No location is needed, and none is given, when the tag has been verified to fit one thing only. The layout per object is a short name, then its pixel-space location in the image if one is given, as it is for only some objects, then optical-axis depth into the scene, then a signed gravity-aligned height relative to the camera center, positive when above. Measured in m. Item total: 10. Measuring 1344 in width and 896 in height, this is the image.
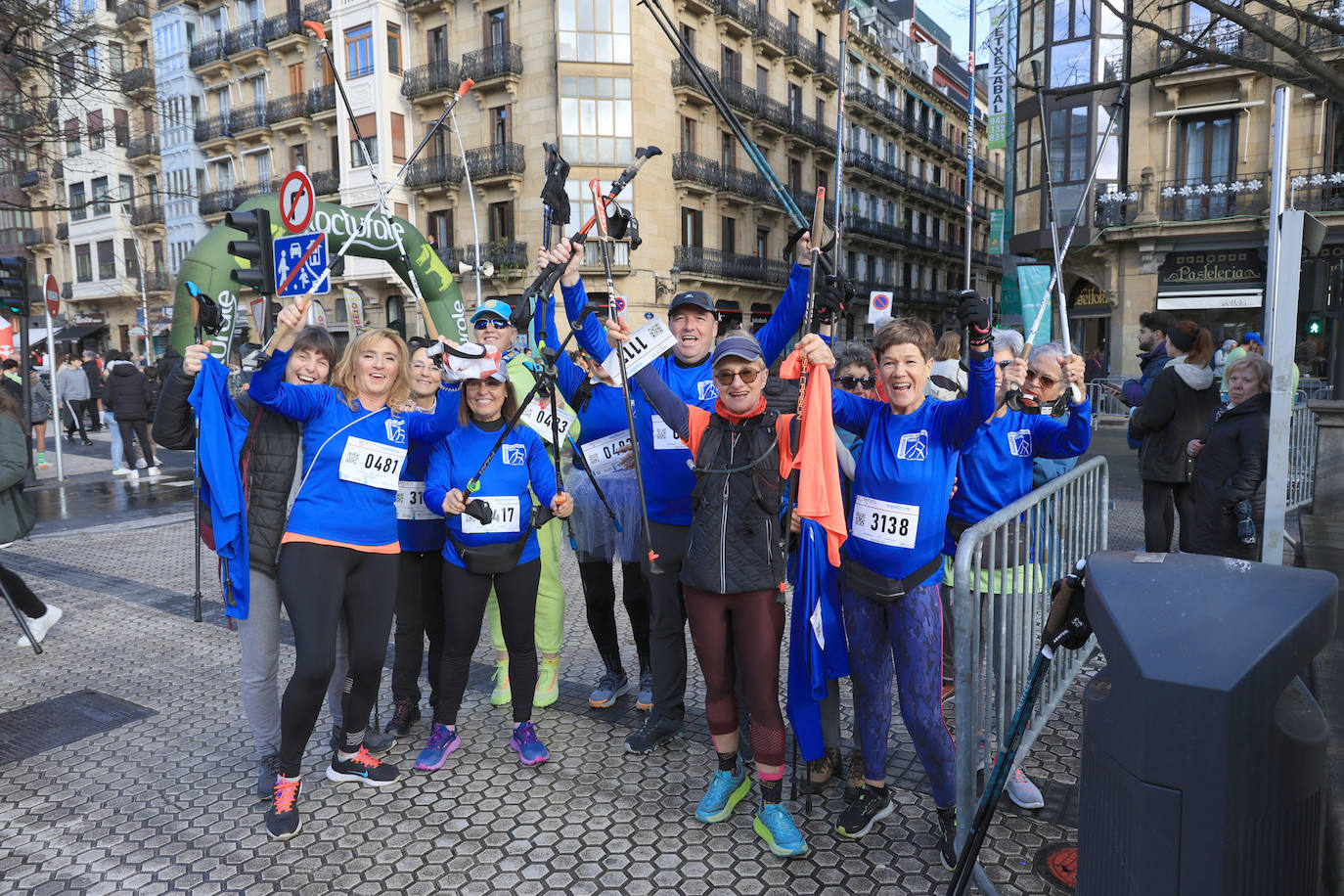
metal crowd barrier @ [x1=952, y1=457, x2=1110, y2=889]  3.02 -0.98
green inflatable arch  11.91 +1.69
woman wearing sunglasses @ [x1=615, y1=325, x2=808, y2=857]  3.52 -0.78
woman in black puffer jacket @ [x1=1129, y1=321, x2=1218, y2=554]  6.36 -0.42
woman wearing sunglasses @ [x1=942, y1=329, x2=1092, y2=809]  3.78 -0.41
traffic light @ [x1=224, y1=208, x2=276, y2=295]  4.39 +0.66
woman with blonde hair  3.67 -0.67
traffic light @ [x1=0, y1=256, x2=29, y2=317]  10.77 +1.17
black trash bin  1.69 -0.75
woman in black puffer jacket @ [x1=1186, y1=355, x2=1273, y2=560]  5.51 -0.68
